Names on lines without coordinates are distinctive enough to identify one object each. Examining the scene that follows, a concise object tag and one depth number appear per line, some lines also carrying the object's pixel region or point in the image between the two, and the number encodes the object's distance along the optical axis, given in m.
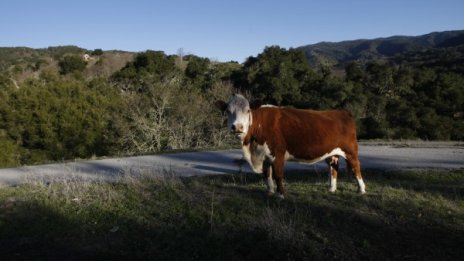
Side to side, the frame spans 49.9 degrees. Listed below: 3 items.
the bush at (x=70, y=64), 62.06
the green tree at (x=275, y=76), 39.12
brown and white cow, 7.89
